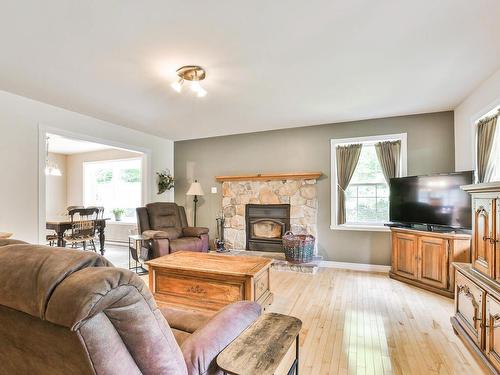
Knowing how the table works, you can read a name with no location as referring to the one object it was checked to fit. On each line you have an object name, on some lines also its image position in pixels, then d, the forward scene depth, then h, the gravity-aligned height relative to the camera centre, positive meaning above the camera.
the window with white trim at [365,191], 4.41 -0.03
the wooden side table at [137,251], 4.01 -0.99
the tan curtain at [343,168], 4.52 +0.36
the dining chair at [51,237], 5.26 -0.97
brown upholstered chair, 4.00 -0.70
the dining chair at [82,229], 4.99 -0.77
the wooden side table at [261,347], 1.00 -0.66
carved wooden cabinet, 1.82 -0.69
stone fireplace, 4.73 -0.28
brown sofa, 0.72 -0.39
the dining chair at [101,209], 5.43 -0.44
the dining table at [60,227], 4.81 -0.71
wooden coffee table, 2.54 -0.92
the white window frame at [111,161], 5.41 +0.31
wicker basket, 4.30 -0.96
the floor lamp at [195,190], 5.41 -0.03
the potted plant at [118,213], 6.77 -0.62
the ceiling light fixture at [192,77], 2.64 +1.15
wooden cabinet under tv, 3.17 -0.85
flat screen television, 3.25 -0.14
